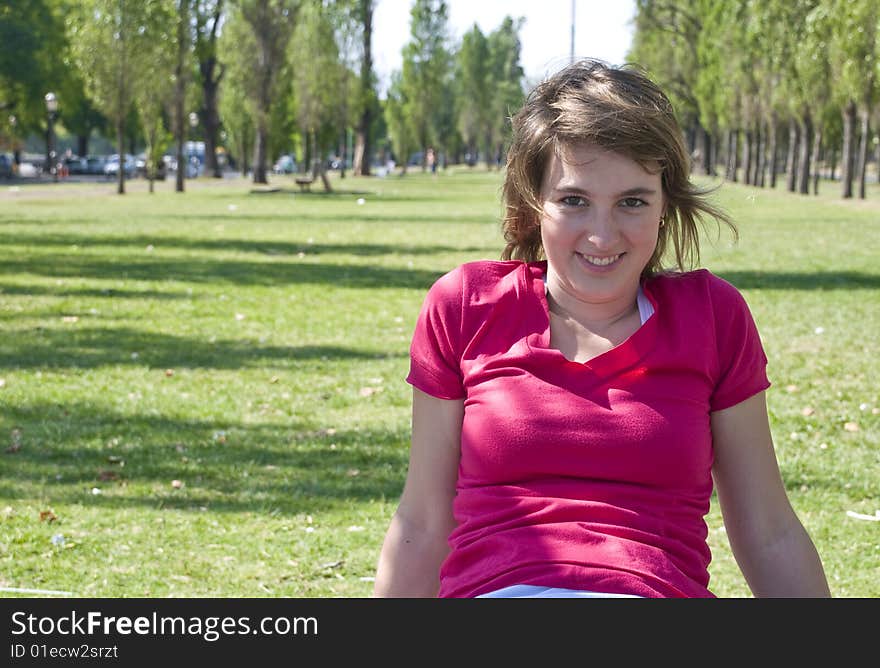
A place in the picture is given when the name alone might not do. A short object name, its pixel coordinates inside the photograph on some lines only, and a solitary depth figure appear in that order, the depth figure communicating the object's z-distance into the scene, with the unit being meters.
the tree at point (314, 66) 61.78
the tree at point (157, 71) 44.91
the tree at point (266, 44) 52.19
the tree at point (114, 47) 43.47
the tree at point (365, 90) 65.00
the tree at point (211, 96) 66.50
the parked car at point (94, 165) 80.62
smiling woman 2.56
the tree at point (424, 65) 85.12
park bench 52.75
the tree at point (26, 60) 62.38
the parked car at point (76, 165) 80.94
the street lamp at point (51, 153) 67.96
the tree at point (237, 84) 60.53
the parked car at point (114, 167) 77.00
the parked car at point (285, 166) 101.31
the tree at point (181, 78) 48.69
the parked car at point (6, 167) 68.06
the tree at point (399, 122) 92.12
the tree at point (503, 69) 114.06
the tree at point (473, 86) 108.19
